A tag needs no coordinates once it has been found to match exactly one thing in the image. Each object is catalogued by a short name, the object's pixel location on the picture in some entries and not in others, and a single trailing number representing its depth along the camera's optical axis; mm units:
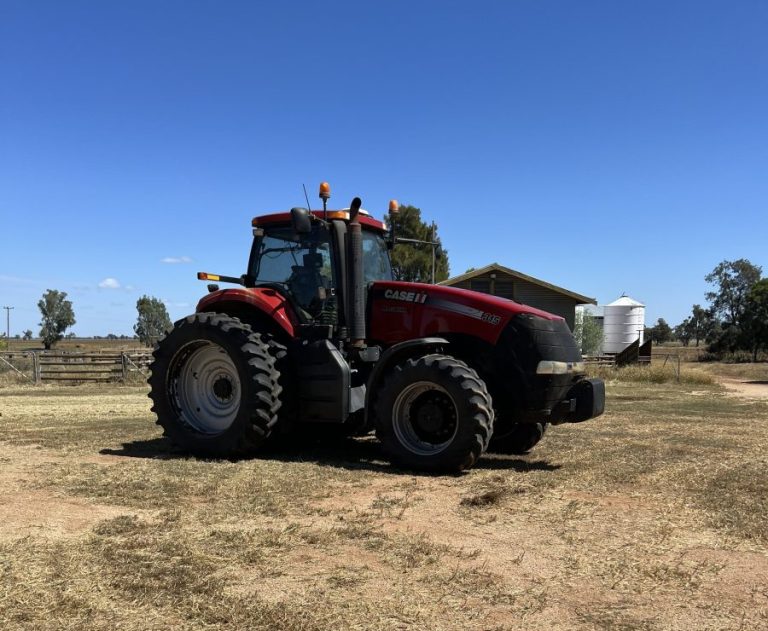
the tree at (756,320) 48438
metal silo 38531
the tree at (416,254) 23359
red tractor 6355
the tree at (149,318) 85938
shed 27250
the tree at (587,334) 30531
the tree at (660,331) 108375
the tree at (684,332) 93119
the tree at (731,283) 66062
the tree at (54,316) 81375
